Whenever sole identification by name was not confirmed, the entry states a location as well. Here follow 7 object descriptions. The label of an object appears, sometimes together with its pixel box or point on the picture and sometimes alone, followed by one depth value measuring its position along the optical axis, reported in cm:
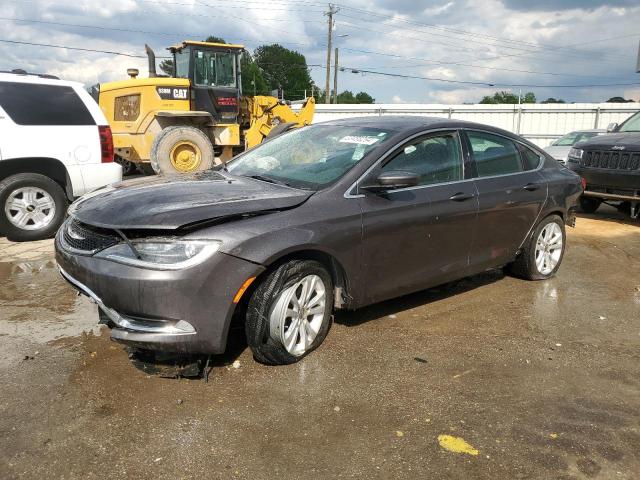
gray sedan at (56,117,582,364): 305
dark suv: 833
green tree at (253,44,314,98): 8356
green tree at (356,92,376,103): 9075
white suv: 652
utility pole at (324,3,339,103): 4059
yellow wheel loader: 1195
